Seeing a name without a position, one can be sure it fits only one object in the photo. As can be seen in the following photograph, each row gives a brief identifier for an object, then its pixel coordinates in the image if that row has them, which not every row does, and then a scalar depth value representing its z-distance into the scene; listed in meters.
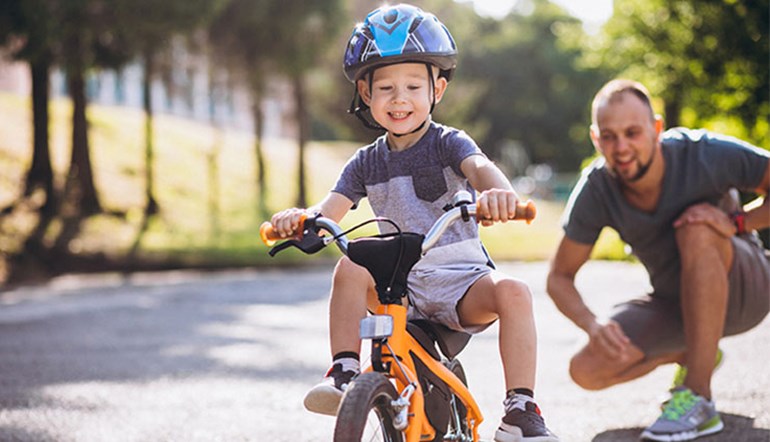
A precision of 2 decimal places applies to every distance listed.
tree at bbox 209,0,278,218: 23.08
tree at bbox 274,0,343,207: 23.72
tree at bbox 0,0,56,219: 15.97
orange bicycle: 2.90
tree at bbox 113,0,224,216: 17.50
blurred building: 22.72
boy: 3.44
